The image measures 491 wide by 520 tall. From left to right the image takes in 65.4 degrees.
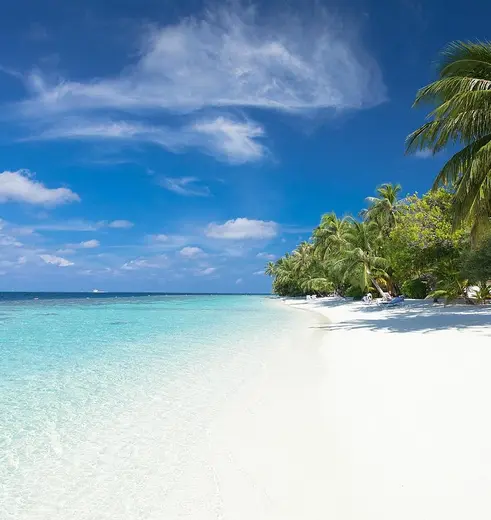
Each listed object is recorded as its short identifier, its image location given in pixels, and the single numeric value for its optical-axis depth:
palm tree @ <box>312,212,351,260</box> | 38.66
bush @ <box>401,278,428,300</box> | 27.58
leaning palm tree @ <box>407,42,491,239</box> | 10.90
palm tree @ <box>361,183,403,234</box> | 32.56
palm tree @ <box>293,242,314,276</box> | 55.34
